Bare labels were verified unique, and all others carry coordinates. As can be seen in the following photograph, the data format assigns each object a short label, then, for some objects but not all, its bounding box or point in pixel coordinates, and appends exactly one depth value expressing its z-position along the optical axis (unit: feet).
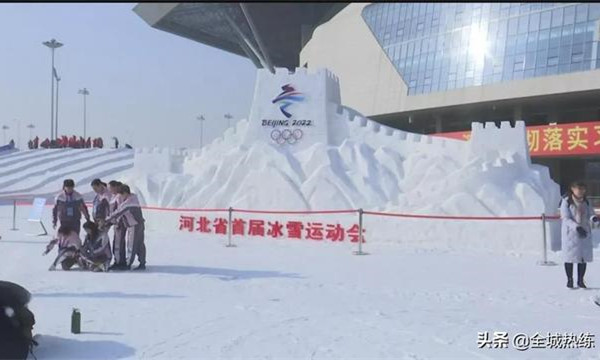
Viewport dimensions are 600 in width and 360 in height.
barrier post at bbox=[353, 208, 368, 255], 34.25
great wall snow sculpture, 42.73
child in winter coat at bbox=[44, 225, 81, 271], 27.37
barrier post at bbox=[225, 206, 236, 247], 38.75
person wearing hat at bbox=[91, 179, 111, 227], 28.00
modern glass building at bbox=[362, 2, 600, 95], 92.79
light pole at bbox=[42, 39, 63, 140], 159.12
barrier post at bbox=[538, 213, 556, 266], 30.47
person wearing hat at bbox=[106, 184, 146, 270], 26.99
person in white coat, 23.20
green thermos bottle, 15.88
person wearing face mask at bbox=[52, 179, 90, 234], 27.55
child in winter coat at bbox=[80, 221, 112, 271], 26.96
